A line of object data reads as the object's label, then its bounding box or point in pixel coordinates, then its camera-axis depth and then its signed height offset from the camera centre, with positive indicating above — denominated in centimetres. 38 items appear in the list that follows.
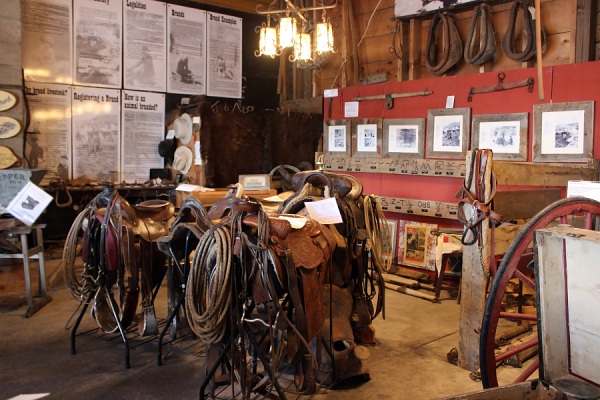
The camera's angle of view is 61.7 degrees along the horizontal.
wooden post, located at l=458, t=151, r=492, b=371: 311 -69
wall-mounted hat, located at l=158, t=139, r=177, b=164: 695 +38
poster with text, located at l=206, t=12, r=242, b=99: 764 +188
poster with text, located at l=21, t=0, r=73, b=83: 617 +169
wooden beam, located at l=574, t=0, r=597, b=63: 453 +138
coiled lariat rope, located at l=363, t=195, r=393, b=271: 354 -35
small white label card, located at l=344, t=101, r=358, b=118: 619 +87
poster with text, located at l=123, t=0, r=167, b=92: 690 +184
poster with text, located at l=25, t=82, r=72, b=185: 627 +57
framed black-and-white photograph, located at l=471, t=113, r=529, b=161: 464 +45
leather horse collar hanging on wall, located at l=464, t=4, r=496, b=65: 509 +147
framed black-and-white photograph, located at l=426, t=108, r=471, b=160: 509 +50
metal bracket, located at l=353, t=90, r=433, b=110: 546 +95
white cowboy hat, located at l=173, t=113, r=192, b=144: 670 +66
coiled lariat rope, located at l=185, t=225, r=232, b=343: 235 -53
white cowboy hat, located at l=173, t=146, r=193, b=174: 674 +24
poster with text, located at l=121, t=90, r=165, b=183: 696 +61
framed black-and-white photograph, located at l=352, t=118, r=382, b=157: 589 +50
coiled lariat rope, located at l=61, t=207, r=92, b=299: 354 -58
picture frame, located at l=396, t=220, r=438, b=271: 539 -75
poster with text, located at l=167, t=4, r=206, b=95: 726 +186
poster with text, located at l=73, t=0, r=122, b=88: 652 +177
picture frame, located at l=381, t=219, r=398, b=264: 575 -61
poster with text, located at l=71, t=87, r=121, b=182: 659 +57
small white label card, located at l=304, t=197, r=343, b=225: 305 -20
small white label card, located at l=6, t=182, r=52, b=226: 411 -24
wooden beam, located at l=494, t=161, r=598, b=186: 329 +6
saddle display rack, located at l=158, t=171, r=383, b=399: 237 -55
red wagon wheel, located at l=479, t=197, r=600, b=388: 211 -47
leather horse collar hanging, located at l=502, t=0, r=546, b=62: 473 +141
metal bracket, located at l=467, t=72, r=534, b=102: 455 +89
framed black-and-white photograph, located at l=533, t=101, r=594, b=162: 421 +44
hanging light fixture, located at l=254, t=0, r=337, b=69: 491 +141
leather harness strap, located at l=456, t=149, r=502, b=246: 303 -13
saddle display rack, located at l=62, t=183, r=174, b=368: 337 -59
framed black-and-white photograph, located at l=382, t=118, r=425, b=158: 550 +47
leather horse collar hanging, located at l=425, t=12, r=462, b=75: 542 +148
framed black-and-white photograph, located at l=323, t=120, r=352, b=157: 621 +52
